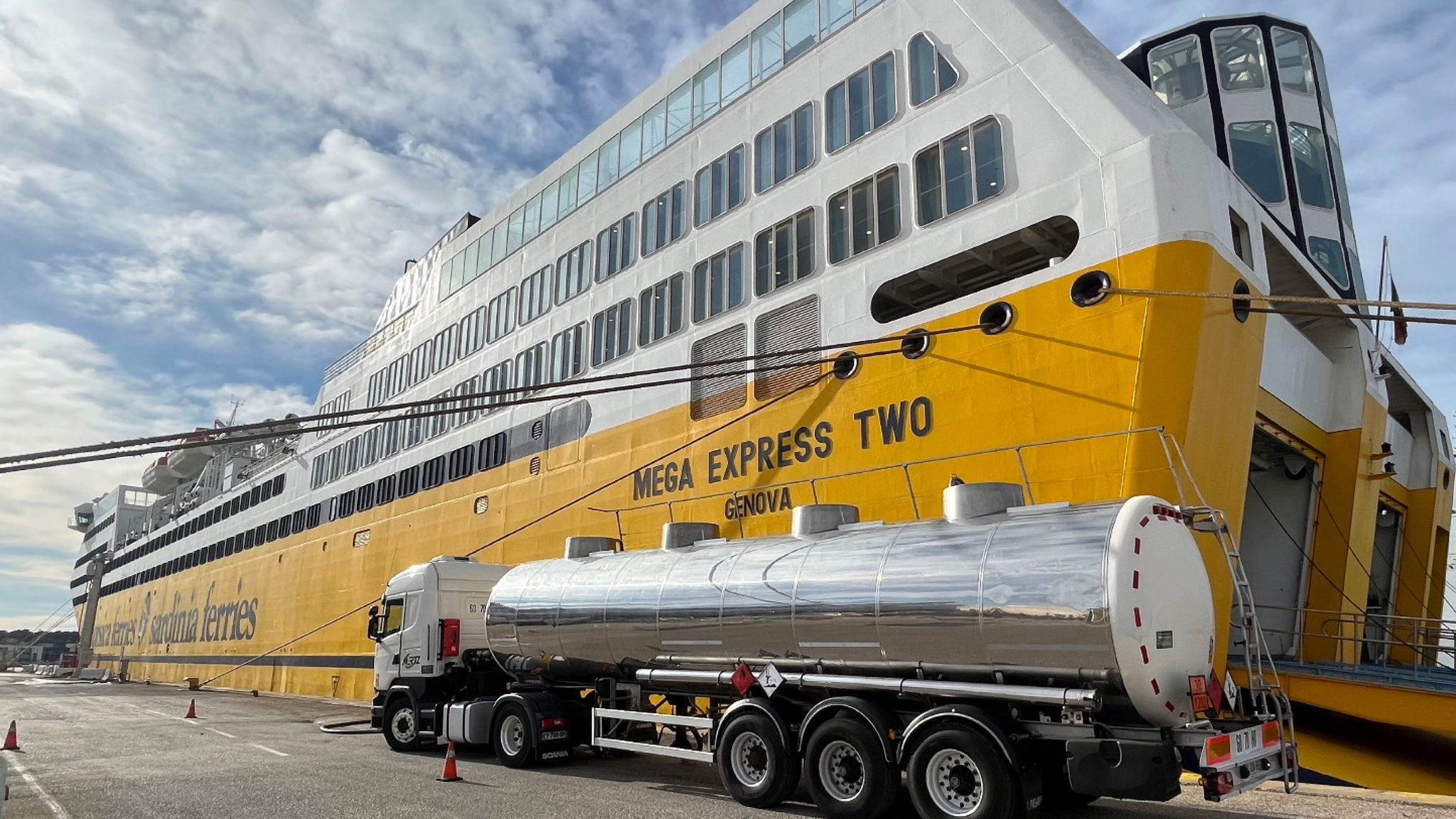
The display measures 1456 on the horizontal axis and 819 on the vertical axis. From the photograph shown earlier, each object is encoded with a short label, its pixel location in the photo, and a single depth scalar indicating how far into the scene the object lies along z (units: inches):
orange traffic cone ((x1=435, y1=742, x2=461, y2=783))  440.5
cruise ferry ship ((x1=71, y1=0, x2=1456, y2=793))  436.8
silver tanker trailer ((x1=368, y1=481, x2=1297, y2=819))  286.5
